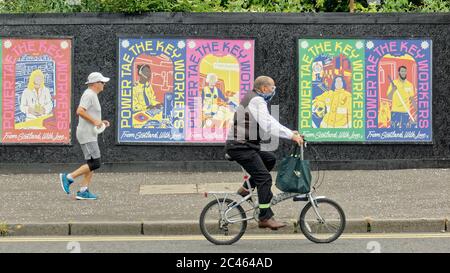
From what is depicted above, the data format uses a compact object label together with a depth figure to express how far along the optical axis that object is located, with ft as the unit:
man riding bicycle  35.55
